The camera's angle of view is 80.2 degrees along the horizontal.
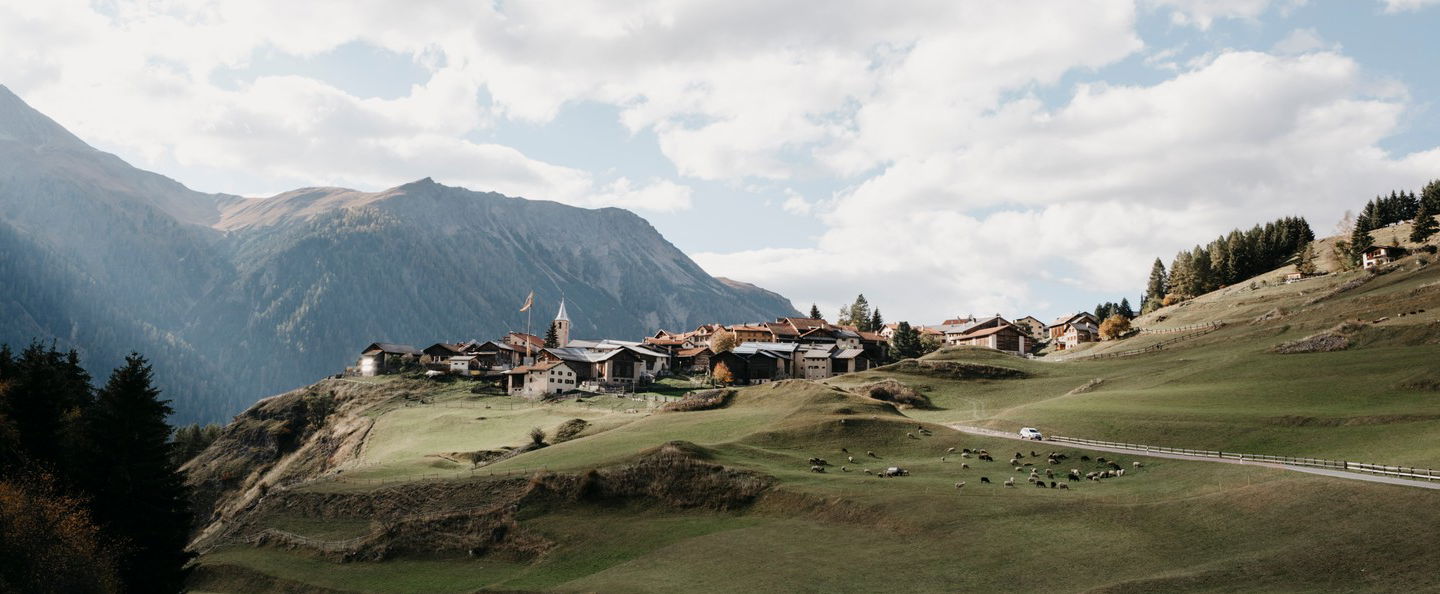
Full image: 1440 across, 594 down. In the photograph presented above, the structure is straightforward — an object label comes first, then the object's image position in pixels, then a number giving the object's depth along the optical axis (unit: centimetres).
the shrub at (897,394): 11899
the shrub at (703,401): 11188
